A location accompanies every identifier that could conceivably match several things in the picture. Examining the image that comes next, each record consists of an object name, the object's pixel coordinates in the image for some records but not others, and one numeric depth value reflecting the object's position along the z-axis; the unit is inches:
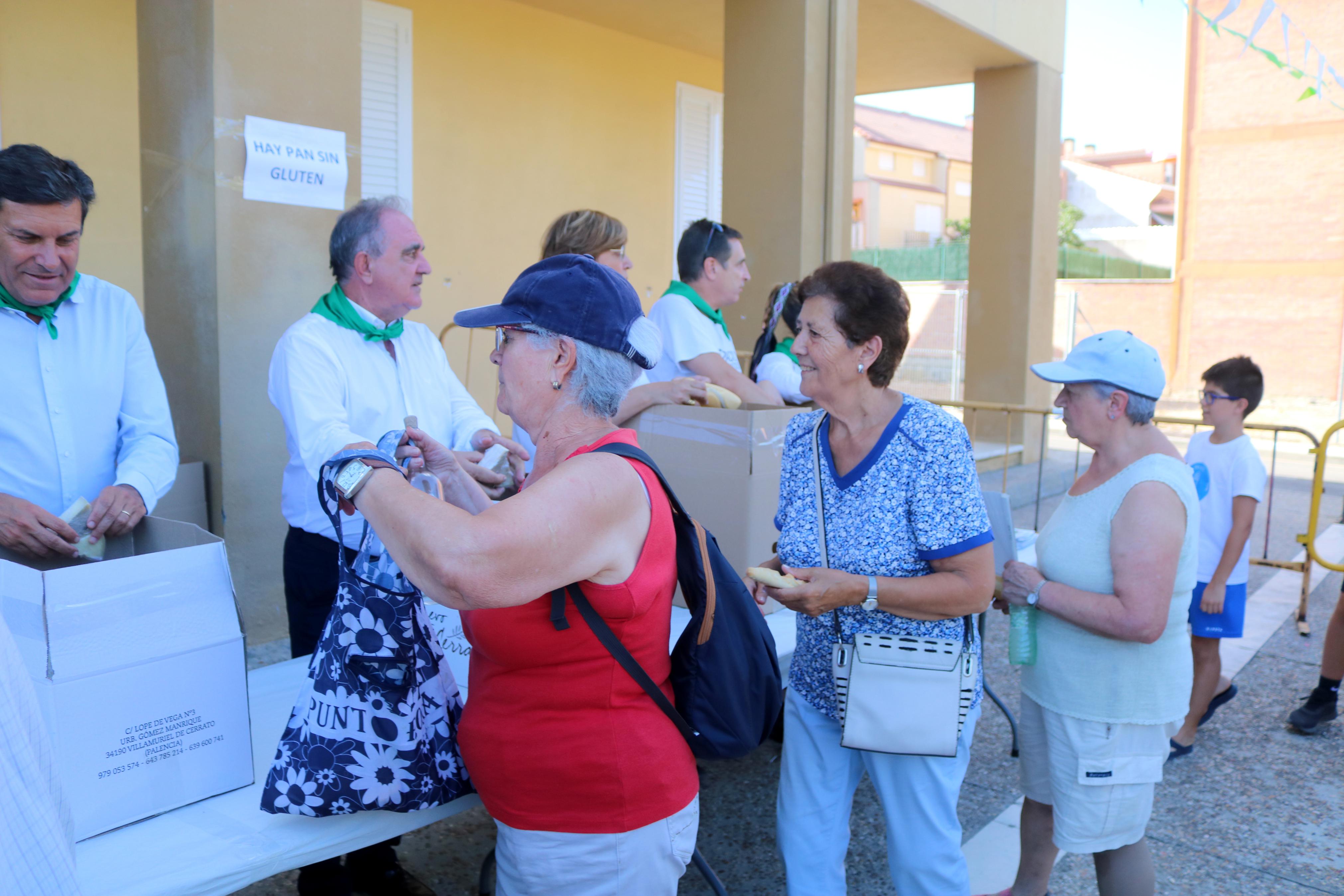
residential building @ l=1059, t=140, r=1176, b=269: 1758.1
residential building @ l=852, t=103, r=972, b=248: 1782.7
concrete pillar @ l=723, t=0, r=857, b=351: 279.1
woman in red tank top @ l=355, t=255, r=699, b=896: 62.6
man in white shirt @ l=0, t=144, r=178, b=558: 87.4
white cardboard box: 59.6
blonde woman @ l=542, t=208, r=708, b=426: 133.0
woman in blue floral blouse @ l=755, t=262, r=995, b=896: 82.8
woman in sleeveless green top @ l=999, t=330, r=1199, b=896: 89.4
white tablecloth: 62.0
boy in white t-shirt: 161.5
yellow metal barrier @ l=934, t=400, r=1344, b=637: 230.1
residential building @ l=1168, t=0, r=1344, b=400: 864.9
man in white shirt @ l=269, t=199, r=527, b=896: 103.1
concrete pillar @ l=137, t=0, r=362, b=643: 150.9
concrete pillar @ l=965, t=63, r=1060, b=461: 409.4
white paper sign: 154.5
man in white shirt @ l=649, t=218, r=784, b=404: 144.6
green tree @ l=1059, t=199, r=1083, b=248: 1402.6
